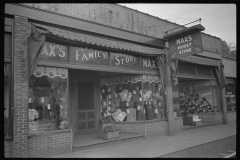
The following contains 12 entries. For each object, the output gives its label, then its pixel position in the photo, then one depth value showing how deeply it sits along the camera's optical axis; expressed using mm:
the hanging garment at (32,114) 5987
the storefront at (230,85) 14102
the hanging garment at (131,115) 9181
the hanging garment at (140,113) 8977
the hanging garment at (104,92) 9758
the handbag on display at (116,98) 9611
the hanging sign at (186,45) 8531
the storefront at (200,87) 11141
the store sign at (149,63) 9328
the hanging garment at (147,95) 9266
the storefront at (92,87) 6348
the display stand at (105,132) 7565
